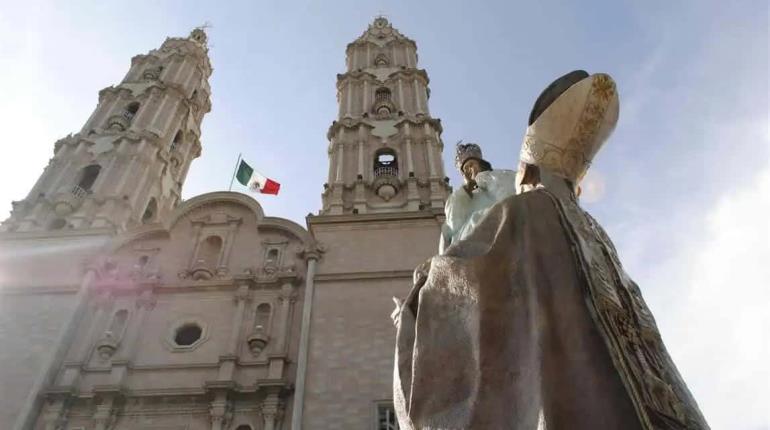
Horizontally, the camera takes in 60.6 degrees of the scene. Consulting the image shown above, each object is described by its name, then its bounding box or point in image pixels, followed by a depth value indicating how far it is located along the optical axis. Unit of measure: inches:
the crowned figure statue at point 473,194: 189.6
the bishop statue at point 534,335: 106.6
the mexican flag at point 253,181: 853.8
